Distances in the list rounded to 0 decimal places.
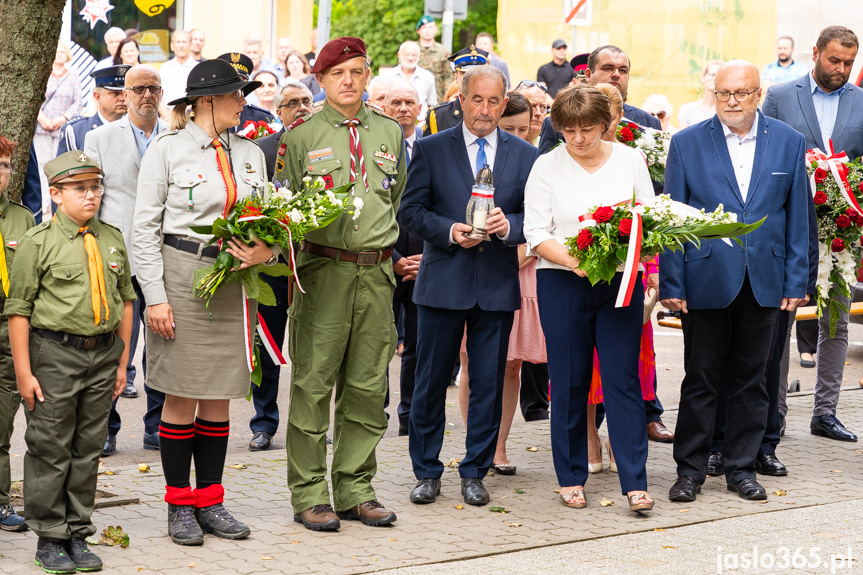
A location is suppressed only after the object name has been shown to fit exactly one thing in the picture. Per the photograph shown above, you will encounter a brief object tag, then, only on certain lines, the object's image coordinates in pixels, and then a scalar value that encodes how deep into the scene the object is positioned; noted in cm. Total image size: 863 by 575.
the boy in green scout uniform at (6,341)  989
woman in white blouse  1133
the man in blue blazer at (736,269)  1196
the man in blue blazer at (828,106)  1443
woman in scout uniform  1007
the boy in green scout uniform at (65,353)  932
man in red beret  1082
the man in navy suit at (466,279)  1171
